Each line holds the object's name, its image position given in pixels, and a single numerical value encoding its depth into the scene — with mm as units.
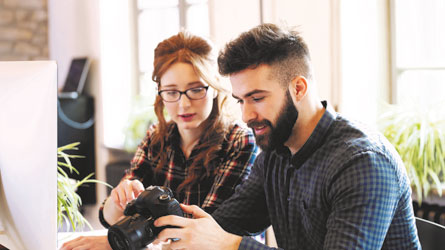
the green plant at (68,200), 1396
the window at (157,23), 3740
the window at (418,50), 2410
